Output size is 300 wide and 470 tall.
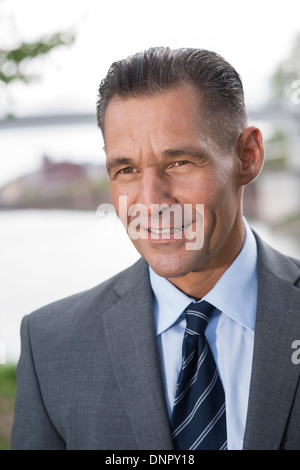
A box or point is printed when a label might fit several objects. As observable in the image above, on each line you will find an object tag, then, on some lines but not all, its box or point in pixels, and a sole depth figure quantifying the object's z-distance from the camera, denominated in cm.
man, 127
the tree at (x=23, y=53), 277
